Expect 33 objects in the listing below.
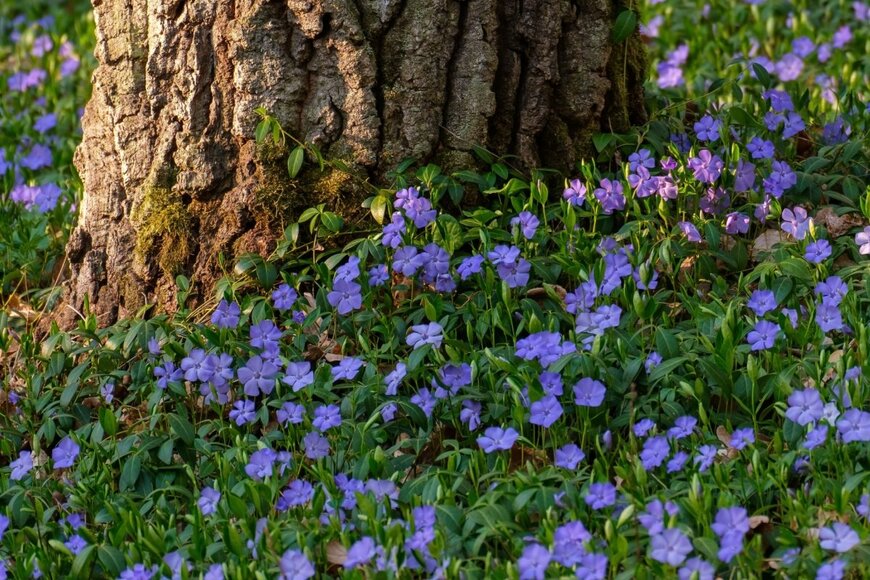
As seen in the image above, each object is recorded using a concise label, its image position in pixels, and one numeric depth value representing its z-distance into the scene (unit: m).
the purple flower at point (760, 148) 7.29
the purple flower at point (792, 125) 7.52
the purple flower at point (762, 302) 6.07
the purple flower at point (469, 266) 6.55
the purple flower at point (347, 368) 6.15
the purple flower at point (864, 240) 6.39
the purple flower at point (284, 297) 6.63
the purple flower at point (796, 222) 6.58
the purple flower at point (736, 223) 6.84
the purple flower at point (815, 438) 5.07
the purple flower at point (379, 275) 6.64
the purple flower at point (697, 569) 4.58
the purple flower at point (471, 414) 5.83
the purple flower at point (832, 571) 4.43
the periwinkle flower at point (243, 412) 6.12
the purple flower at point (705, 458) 5.26
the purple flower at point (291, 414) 5.93
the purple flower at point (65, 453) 6.02
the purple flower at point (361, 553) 4.74
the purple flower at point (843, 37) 11.00
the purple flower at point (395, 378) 5.92
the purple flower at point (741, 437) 5.32
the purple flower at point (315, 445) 5.74
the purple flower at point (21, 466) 5.93
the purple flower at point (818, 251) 6.34
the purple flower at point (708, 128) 7.45
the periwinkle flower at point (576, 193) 6.97
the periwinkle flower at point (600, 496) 4.95
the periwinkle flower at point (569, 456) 5.36
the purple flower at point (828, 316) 5.89
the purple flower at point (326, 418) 5.80
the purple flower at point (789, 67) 10.39
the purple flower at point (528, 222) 6.73
